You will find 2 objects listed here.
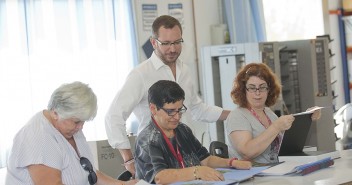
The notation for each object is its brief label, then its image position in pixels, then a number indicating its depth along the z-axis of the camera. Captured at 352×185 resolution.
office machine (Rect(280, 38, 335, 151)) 6.50
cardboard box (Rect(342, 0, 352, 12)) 8.80
